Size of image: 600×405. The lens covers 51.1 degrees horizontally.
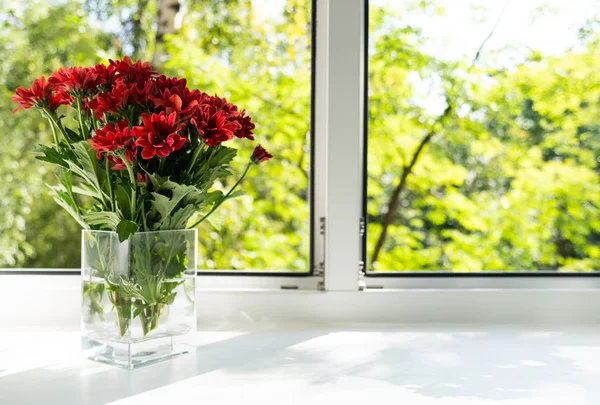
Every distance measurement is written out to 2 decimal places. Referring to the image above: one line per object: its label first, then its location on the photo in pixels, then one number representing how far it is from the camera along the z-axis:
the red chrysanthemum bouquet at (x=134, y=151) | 0.94
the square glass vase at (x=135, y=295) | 0.97
